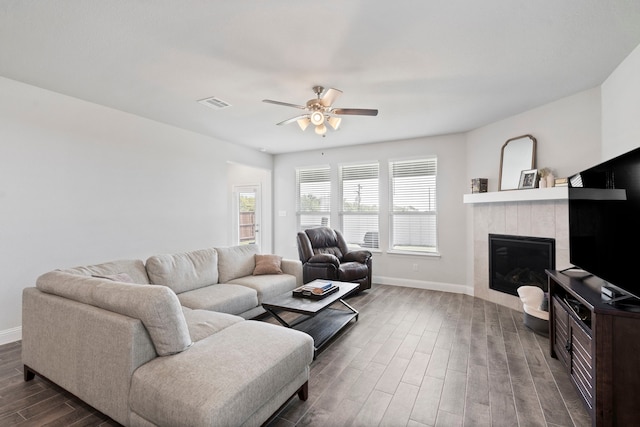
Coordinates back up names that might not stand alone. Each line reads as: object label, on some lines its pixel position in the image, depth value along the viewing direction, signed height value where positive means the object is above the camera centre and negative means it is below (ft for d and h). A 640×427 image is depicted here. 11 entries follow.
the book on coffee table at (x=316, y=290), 9.96 -2.70
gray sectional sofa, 4.80 -2.74
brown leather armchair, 14.66 -2.39
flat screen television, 5.70 -0.19
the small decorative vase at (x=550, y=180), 11.51 +1.29
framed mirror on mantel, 12.55 +2.39
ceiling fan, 9.11 +3.39
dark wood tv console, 5.34 -2.84
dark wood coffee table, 9.09 -3.95
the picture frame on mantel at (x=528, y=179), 12.12 +1.44
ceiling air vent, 11.16 +4.37
